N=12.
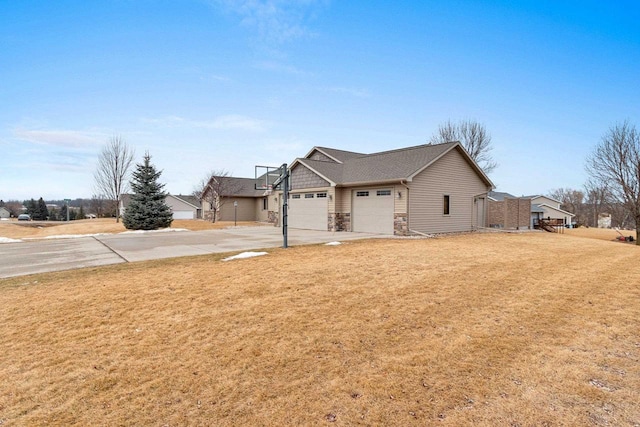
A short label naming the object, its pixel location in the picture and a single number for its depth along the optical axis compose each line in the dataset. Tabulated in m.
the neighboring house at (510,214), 22.39
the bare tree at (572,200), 55.65
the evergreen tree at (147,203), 22.67
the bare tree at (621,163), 24.57
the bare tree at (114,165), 29.72
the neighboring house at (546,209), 39.19
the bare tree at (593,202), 28.25
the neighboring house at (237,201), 32.66
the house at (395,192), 16.08
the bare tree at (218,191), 32.25
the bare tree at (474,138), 32.16
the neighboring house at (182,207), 46.84
